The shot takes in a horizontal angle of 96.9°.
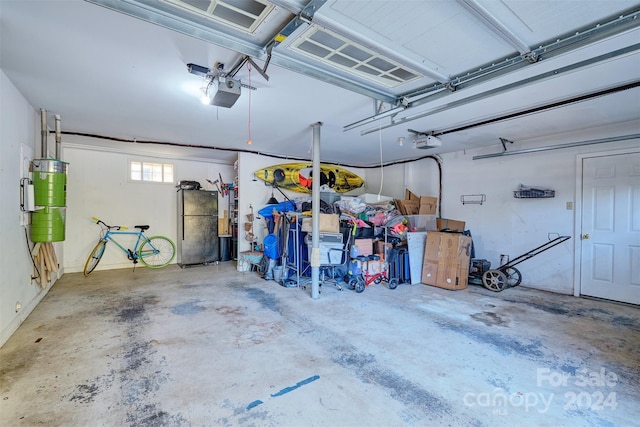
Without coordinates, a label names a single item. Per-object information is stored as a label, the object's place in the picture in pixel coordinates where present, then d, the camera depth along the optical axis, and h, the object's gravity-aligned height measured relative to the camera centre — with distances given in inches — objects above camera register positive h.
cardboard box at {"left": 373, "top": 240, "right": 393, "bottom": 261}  203.6 -27.9
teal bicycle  230.7 -35.9
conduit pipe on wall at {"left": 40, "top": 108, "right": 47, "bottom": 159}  151.1 +39.9
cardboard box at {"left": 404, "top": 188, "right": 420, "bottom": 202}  253.4 +12.5
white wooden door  157.8 -9.5
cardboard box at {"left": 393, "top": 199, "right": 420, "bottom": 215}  241.3 +3.2
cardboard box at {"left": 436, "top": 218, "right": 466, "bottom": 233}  221.0 -11.4
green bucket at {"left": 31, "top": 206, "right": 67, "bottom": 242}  130.5 -8.4
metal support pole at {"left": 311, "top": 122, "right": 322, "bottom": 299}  165.0 -3.5
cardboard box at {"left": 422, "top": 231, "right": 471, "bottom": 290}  188.7 -34.8
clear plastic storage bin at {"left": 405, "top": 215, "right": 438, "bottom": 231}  224.7 -9.9
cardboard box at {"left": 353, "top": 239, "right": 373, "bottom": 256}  191.9 -24.9
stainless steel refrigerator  253.3 -17.2
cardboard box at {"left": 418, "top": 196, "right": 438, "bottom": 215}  240.2 +3.4
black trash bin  276.7 -38.8
